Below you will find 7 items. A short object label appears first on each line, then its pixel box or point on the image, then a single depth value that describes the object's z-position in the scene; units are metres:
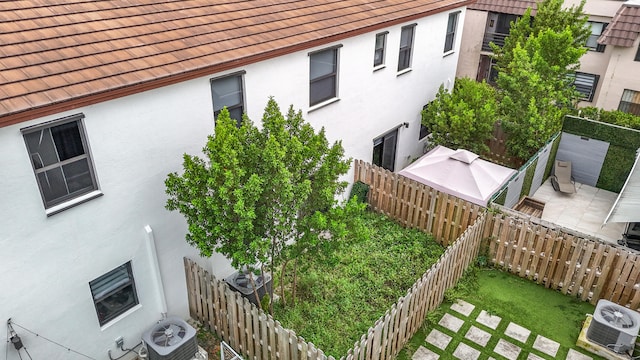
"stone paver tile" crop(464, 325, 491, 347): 10.66
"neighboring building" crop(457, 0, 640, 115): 21.25
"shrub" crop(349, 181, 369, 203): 15.36
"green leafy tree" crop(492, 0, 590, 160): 16.12
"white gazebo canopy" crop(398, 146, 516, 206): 13.70
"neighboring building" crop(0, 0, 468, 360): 7.76
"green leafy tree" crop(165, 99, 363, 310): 8.42
